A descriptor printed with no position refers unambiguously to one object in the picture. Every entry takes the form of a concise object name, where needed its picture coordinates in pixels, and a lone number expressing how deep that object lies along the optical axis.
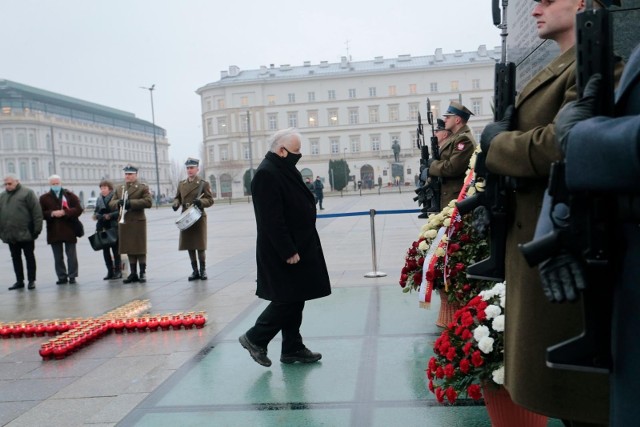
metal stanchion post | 9.12
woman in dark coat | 10.49
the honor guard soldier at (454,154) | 5.99
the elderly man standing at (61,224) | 10.41
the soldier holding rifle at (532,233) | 1.99
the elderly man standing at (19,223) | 10.04
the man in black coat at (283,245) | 4.61
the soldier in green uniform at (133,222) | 10.05
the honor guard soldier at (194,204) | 9.73
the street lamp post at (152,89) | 55.88
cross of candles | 6.18
